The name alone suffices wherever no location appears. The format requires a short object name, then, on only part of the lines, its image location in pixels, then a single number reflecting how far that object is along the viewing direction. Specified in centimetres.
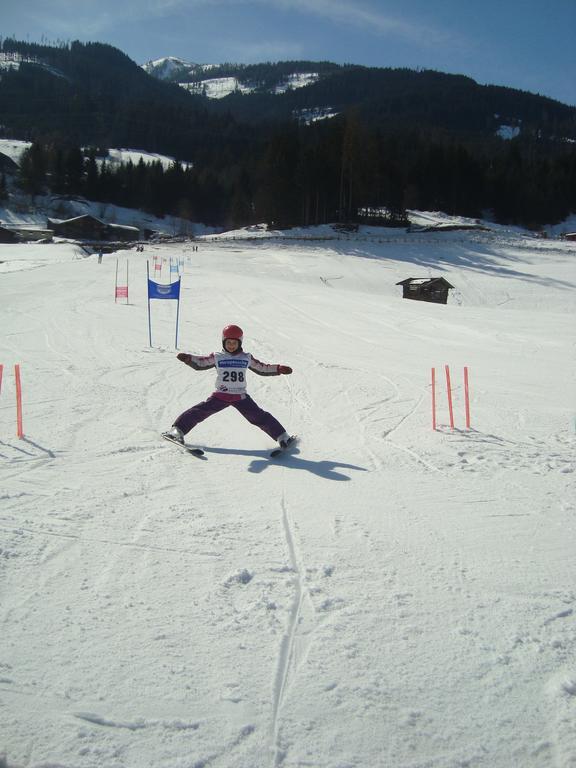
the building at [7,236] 6531
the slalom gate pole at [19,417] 657
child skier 664
